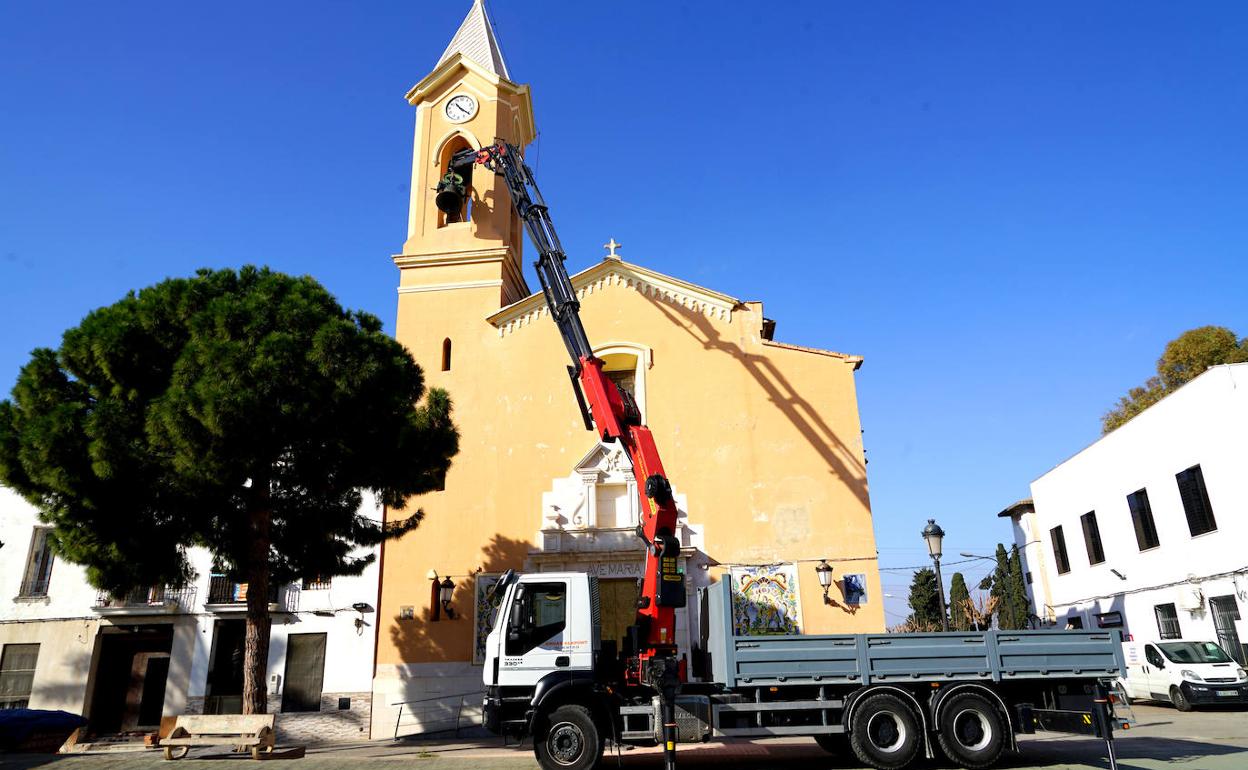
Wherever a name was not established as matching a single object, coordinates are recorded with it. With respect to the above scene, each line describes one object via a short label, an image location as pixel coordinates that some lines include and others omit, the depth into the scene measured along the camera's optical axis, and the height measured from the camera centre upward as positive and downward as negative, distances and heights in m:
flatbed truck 10.12 -0.71
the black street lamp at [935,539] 14.25 +1.73
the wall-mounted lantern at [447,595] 18.72 +1.27
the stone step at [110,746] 17.60 -1.88
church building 18.53 +4.42
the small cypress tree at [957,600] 43.09 +2.06
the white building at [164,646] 19.16 +0.29
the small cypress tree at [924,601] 46.31 +2.18
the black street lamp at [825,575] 18.38 +1.47
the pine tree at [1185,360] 32.03 +10.64
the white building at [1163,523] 19.44 +3.07
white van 17.41 -0.94
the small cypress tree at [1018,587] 34.53 +2.08
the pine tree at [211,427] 12.62 +3.70
